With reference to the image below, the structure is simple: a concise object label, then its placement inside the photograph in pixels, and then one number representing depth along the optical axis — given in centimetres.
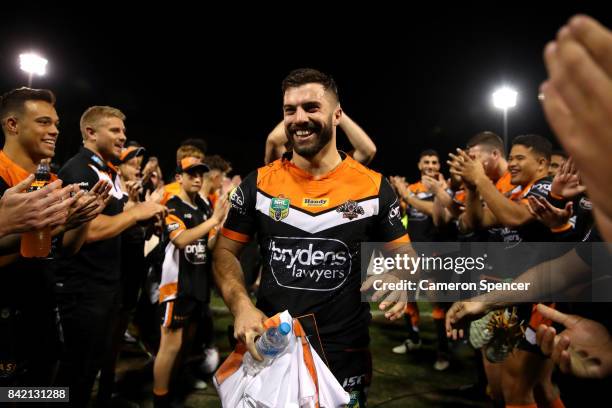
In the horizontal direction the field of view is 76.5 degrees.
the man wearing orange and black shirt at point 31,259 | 237
